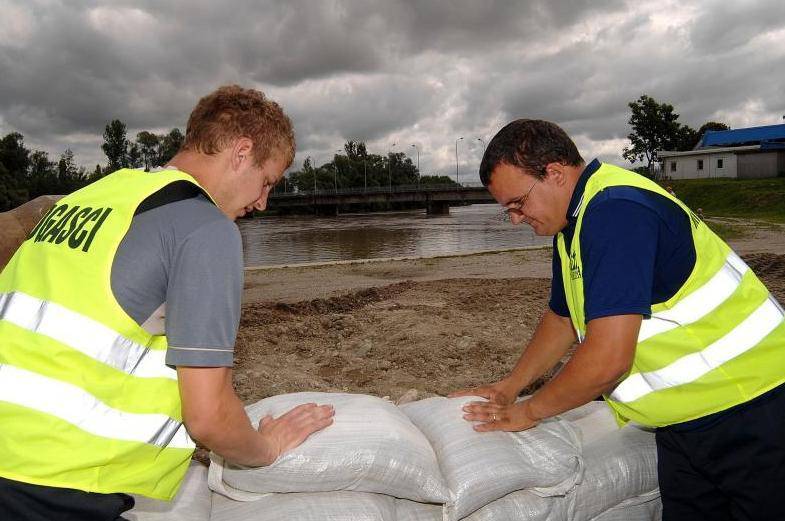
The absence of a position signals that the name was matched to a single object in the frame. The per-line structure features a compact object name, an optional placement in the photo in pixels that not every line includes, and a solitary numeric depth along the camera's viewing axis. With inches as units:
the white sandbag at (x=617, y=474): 103.8
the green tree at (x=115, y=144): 3727.9
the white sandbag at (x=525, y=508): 96.9
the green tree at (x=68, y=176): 3562.3
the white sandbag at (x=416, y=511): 95.5
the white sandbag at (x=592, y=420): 112.5
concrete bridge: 2372.0
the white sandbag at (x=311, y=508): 88.0
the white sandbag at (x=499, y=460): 94.6
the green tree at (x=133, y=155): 3799.5
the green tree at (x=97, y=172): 3665.8
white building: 2081.7
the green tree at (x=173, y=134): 3633.1
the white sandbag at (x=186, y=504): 82.7
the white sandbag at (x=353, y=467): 88.5
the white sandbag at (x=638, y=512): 107.2
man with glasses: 74.4
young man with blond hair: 55.4
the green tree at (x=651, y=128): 2748.5
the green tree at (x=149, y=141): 3905.0
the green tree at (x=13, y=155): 2876.5
